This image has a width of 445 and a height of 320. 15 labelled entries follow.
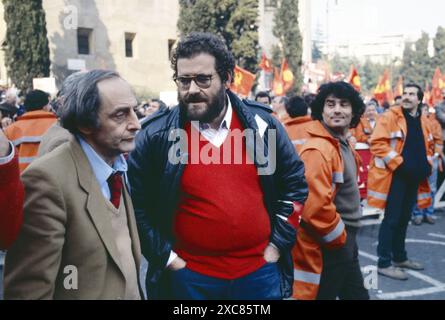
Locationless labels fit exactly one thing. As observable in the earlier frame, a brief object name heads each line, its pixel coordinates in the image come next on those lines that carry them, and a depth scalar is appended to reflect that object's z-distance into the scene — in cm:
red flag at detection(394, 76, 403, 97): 2142
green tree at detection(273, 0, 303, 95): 3238
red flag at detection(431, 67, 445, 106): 1807
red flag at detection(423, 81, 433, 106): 2160
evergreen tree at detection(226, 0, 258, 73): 2397
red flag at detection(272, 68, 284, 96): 1847
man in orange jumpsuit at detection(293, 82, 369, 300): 304
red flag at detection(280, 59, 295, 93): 1844
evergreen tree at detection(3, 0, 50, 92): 1673
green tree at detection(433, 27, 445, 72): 4641
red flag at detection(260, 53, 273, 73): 2192
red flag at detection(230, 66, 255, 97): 1045
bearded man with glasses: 250
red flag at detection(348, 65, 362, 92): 1420
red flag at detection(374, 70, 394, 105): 1667
